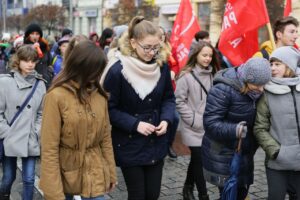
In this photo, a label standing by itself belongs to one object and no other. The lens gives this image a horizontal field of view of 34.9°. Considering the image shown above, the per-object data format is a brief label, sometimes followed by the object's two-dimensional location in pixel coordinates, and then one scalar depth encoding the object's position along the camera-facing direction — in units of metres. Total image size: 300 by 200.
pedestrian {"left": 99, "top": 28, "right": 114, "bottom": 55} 8.43
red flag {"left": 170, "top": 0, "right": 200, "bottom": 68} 7.46
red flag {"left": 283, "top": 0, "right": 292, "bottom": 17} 6.71
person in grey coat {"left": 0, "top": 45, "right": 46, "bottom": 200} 4.24
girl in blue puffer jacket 3.51
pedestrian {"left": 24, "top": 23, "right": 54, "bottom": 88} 7.48
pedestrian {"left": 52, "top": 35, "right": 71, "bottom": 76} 6.84
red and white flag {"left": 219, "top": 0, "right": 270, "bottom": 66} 5.75
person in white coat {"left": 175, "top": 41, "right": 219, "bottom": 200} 4.79
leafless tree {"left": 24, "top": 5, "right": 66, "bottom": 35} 42.34
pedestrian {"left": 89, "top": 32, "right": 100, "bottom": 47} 11.21
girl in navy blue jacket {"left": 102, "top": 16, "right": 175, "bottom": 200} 3.52
